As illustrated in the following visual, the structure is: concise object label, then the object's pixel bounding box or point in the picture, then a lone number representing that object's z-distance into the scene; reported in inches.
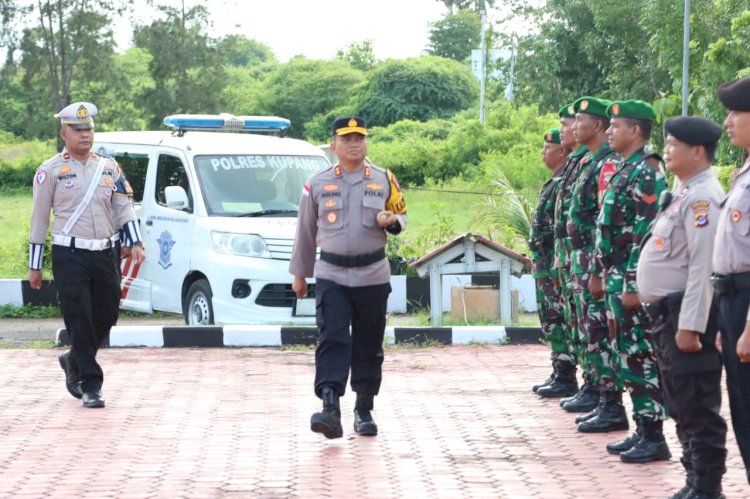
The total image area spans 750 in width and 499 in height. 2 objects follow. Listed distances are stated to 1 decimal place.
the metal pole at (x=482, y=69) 1955.0
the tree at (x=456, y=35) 3339.1
